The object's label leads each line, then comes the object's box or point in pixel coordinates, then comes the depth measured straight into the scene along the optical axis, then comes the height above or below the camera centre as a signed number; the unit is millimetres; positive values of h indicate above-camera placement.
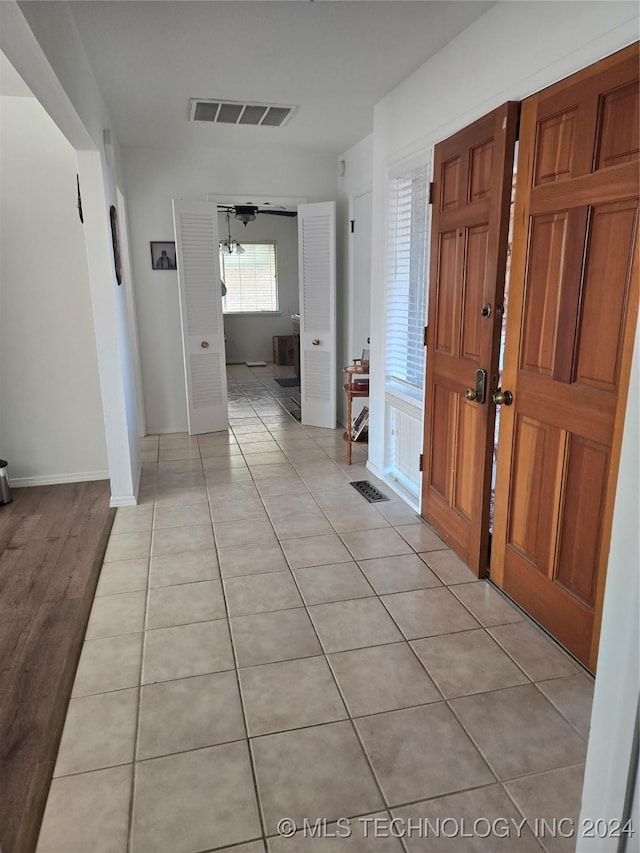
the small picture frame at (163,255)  5219 +298
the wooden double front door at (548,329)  1853 -167
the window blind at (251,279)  9938 +146
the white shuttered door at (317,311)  5254 -228
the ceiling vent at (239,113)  3820 +1198
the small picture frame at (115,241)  3714 +310
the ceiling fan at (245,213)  7277 +934
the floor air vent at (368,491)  3787 -1377
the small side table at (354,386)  4504 -776
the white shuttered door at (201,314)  5105 -239
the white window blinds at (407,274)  3414 +74
